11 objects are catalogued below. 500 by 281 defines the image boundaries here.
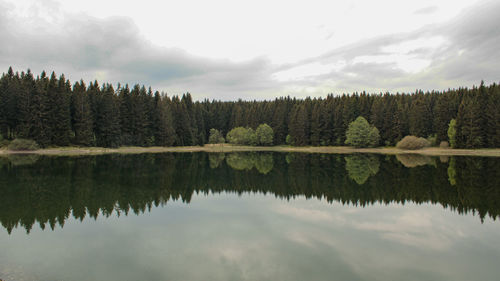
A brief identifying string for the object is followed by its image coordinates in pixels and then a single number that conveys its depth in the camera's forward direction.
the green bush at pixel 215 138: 110.12
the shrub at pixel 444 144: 79.03
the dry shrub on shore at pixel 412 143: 79.38
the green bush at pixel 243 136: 108.88
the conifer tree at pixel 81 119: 73.62
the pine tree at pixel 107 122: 79.62
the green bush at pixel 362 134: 87.31
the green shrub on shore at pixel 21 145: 63.94
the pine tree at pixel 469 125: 72.69
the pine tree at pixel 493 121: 71.38
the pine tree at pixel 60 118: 70.50
